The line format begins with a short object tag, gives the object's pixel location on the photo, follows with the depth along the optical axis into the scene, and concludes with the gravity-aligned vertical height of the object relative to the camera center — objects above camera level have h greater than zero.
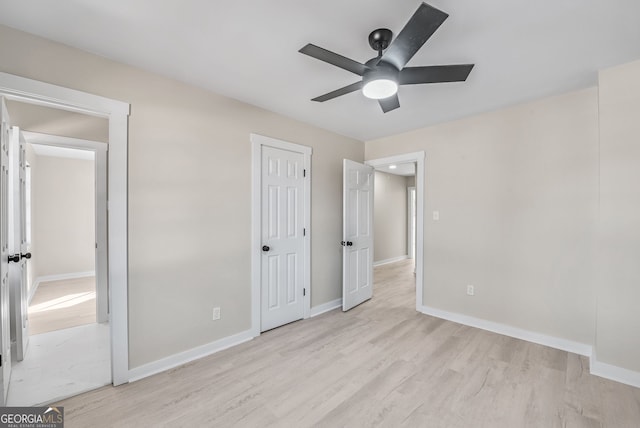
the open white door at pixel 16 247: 2.23 -0.29
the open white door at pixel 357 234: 3.63 -0.30
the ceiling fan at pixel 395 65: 1.30 +0.88
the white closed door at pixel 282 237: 3.01 -0.28
